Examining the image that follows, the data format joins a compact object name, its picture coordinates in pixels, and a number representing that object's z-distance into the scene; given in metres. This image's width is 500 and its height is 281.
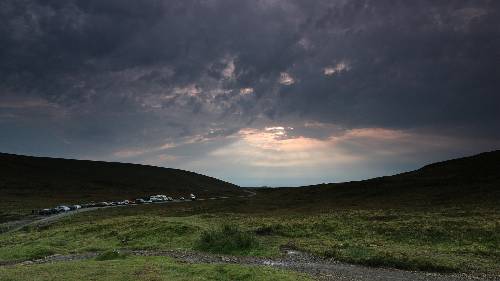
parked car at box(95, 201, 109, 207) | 126.31
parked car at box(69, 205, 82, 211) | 114.03
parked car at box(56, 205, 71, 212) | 107.86
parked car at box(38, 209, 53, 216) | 102.56
